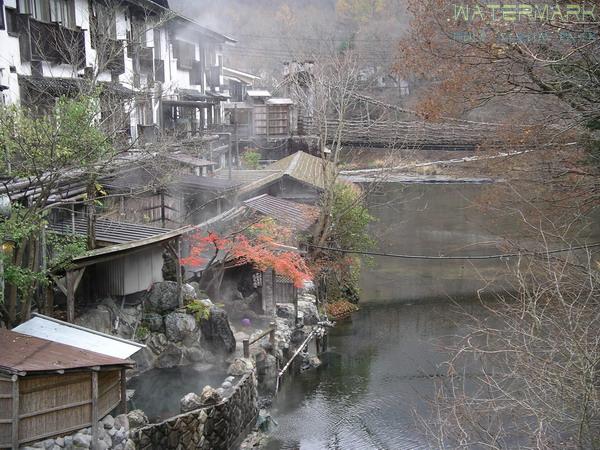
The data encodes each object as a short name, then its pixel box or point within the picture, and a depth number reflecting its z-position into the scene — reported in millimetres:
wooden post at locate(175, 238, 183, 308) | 14680
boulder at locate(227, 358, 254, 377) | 13328
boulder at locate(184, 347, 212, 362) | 14156
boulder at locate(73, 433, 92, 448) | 9203
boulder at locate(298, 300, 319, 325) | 18953
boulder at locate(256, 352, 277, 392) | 14844
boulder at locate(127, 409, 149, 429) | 10414
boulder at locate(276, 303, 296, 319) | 18125
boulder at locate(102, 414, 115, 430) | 9766
